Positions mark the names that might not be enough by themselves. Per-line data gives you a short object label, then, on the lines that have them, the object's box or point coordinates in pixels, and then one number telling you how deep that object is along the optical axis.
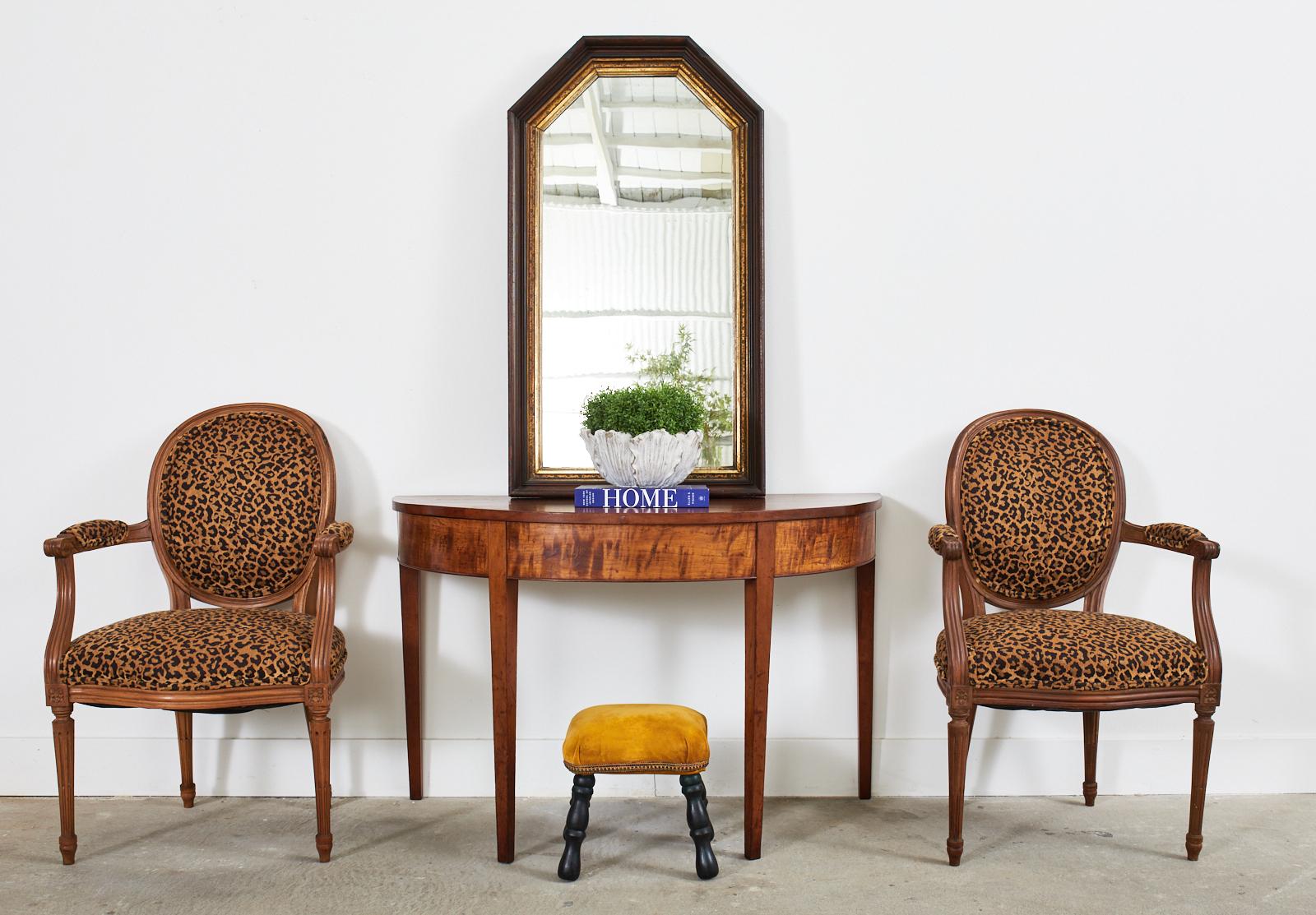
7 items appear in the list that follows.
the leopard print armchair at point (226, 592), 2.44
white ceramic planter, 2.59
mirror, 3.01
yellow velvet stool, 2.34
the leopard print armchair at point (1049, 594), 2.42
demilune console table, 2.42
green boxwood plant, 2.60
